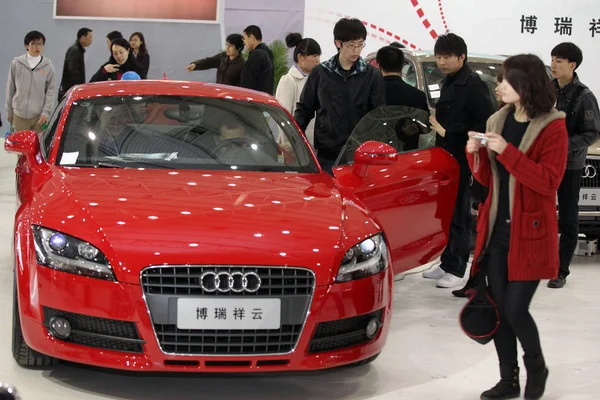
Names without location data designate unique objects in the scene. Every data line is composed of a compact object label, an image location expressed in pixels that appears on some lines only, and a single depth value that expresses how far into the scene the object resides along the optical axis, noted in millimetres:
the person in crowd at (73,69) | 12152
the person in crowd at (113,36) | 12695
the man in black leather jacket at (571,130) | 7043
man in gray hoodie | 10586
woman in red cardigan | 4164
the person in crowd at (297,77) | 8375
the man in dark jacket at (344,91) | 6670
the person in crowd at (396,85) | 7008
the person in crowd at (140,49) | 13883
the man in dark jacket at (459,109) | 6492
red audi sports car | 4020
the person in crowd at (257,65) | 10500
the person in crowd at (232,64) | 11164
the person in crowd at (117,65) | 10211
